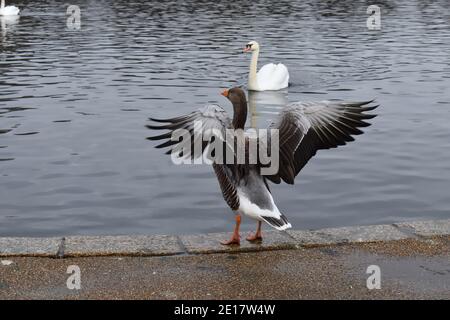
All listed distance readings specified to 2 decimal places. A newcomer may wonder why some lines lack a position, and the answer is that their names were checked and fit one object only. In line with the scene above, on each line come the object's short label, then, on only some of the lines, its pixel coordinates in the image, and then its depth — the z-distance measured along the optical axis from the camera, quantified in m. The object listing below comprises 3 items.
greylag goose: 6.49
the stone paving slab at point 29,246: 6.64
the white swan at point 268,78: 18.09
